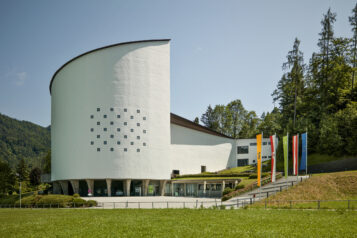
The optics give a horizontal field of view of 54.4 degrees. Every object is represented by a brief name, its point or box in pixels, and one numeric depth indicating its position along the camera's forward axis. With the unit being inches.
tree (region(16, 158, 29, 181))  3489.2
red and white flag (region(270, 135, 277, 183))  1113.4
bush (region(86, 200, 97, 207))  1380.4
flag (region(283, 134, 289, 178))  1213.1
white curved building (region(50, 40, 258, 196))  2001.7
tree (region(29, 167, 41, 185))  3939.5
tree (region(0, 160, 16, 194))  2679.9
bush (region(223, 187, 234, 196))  1493.6
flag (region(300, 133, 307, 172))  1457.4
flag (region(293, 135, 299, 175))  1306.6
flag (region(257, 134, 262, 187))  1006.9
